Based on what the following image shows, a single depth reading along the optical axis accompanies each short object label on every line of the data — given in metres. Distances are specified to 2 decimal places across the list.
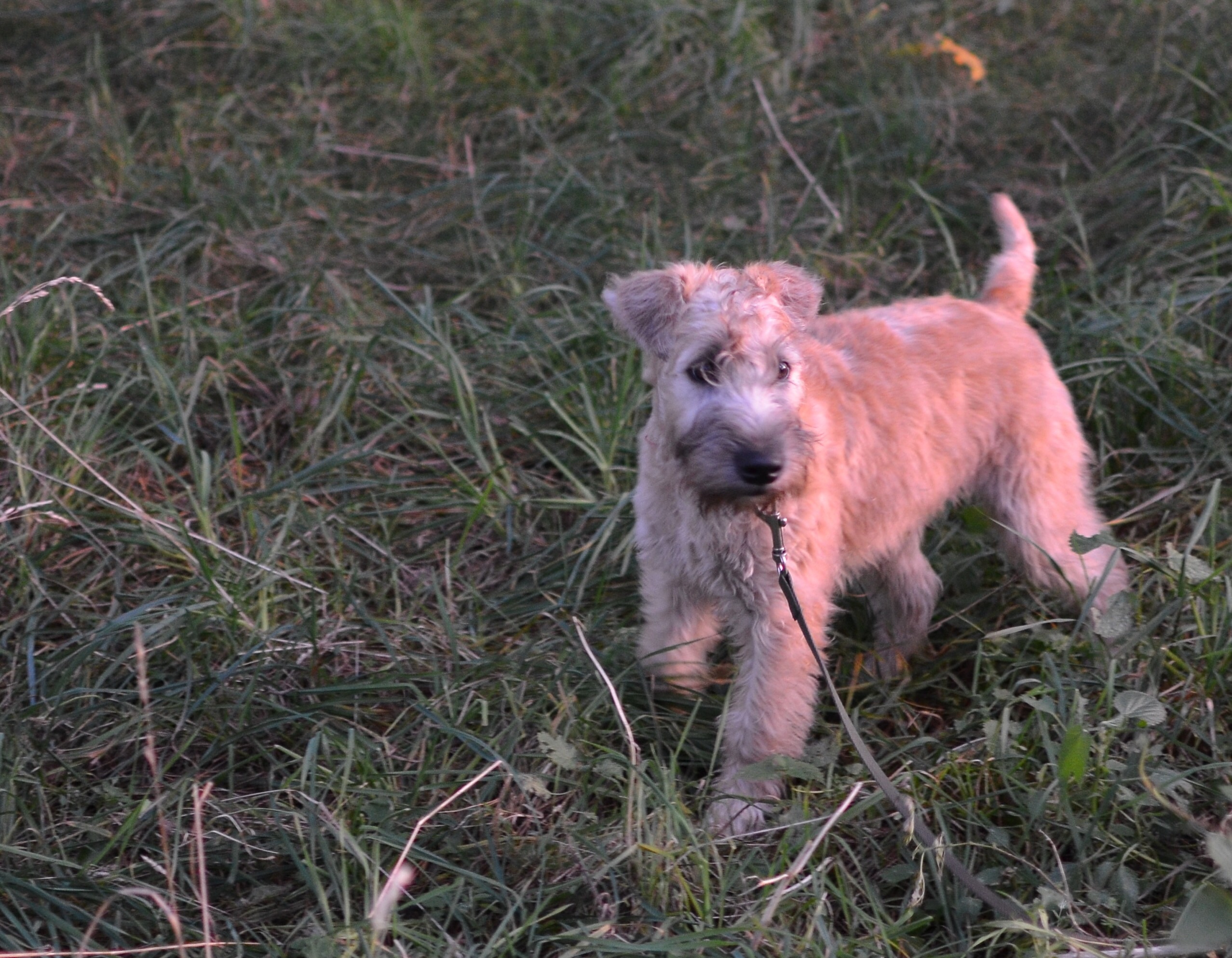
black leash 2.68
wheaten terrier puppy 3.12
